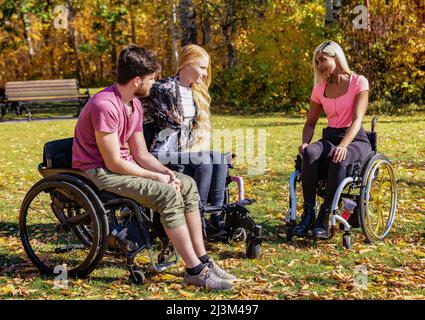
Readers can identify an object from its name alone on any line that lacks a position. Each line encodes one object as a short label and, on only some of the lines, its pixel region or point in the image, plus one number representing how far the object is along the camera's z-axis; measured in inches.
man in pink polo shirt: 159.6
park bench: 626.2
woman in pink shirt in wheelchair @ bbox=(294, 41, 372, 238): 193.0
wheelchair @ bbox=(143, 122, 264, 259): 185.3
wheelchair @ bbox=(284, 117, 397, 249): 190.9
